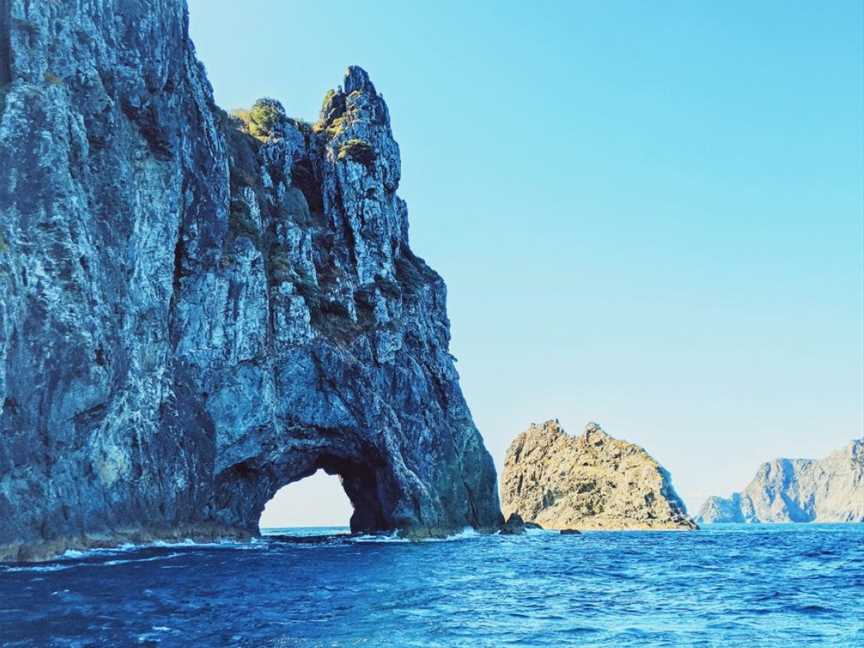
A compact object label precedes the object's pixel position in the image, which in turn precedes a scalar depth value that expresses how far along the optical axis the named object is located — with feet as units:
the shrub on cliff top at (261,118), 274.36
